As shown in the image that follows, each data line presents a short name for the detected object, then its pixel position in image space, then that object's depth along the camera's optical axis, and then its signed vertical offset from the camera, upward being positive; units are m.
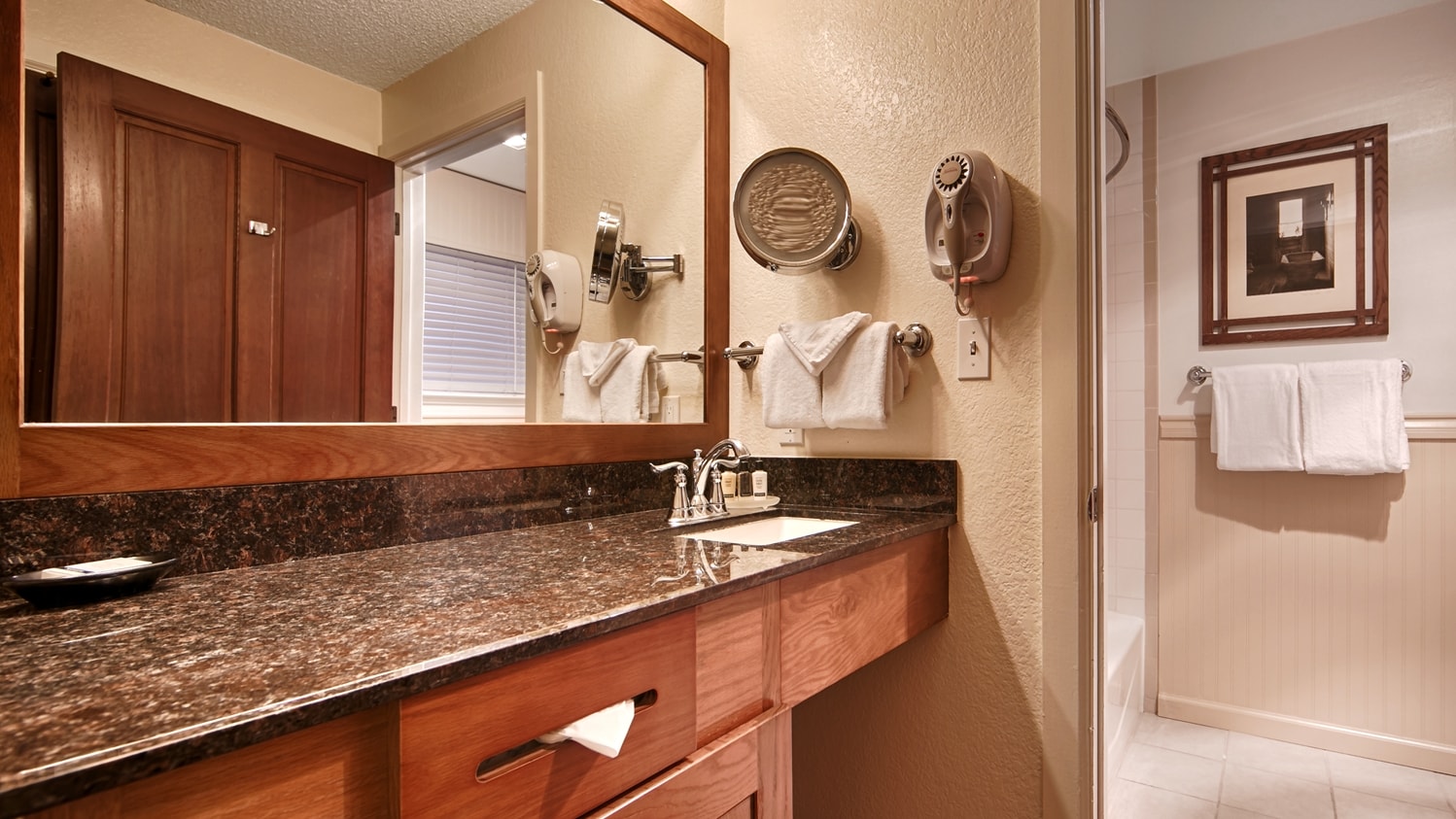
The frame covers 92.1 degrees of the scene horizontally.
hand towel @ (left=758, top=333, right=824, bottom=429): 1.54 +0.05
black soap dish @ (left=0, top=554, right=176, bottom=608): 0.73 -0.18
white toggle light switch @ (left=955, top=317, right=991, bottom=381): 1.41 +0.13
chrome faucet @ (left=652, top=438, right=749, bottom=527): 1.43 -0.16
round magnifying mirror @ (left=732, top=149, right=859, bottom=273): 1.55 +0.46
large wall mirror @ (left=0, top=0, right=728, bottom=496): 0.87 +0.41
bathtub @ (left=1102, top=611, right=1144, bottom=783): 1.99 -0.82
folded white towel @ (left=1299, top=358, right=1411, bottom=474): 2.12 -0.01
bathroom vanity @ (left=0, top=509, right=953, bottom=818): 0.46 -0.21
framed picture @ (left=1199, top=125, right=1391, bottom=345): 2.26 +0.59
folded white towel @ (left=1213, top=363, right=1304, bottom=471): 2.27 -0.01
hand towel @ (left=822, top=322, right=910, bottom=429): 1.45 +0.07
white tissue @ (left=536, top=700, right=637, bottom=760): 0.67 -0.31
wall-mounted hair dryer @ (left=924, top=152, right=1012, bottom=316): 1.32 +0.38
